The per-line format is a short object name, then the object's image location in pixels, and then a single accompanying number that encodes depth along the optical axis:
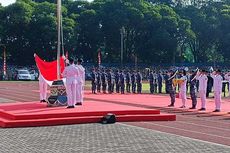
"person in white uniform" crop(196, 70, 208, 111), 19.77
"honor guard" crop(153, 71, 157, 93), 33.33
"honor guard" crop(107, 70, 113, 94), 32.47
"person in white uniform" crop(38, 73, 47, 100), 19.69
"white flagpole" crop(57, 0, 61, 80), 18.51
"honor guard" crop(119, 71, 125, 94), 32.12
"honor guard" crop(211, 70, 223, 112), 19.33
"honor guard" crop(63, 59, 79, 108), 17.25
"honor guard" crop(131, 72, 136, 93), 33.03
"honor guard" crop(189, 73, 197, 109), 20.36
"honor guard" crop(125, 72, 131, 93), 33.23
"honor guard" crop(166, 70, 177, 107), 21.17
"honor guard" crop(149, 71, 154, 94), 33.12
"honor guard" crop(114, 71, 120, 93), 32.62
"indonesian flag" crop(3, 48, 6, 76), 58.70
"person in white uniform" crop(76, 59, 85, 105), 18.01
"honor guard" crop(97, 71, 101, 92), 32.66
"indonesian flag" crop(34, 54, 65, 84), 19.02
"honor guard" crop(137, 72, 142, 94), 32.84
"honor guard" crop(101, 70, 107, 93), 32.44
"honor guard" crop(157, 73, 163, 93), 33.09
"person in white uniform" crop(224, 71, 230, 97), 30.27
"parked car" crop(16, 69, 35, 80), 58.47
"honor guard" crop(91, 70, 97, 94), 32.13
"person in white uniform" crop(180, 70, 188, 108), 20.78
